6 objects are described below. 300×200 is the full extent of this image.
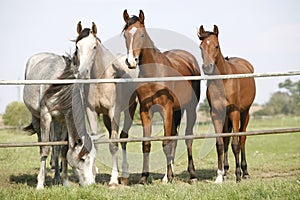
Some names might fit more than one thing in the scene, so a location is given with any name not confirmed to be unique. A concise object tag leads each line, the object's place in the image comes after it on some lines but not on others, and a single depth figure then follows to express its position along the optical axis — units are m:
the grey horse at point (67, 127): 12.23
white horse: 12.98
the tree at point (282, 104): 141.21
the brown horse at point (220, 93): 13.22
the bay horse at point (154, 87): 12.59
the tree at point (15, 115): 67.62
